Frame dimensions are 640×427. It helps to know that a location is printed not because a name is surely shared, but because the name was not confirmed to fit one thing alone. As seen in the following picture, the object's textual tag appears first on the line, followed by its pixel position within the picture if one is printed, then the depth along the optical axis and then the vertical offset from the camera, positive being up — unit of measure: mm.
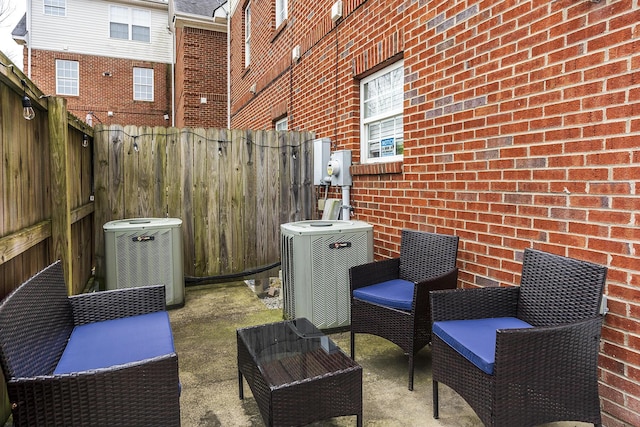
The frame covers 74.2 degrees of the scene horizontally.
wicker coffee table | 1861 -919
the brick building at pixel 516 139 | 2098 +310
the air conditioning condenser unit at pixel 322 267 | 3609 -692
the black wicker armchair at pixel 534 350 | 1850 -761
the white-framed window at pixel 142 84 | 16719 +4081
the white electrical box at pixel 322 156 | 5207 +383
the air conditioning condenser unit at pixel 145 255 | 4109 -684
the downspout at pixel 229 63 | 11219 +3311
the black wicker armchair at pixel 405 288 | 2734 -739
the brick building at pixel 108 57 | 15617 +4964
